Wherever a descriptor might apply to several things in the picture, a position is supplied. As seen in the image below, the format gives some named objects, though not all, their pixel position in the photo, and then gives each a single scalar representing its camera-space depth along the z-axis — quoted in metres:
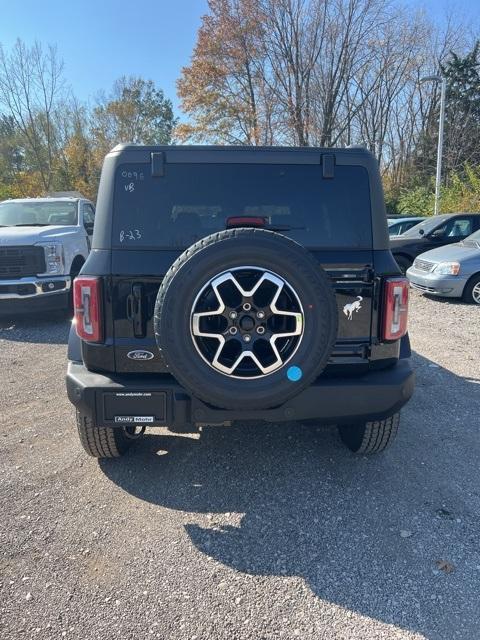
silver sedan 8.63
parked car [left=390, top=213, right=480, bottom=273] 11.05
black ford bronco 2.37
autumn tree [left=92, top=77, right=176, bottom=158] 36.41
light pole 16.54
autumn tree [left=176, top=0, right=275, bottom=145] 24.53
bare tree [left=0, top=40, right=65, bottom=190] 29.66
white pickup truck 7.00
